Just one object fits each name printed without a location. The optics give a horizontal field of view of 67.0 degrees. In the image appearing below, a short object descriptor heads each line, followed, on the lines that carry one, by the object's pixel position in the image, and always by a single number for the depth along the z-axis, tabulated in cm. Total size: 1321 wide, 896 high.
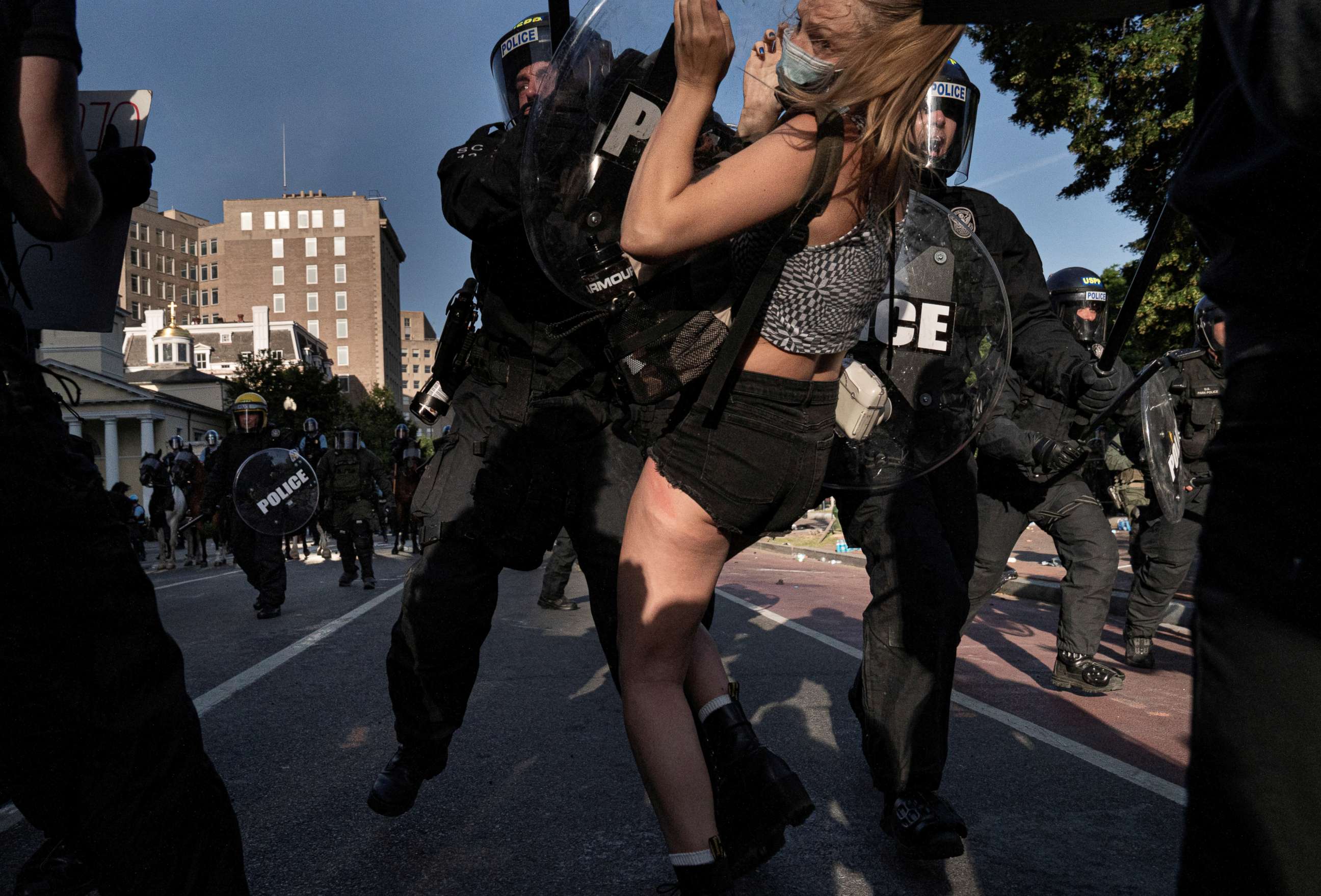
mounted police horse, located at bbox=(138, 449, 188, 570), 1834
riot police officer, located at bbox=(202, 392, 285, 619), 807
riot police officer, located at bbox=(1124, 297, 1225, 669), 555
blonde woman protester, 161
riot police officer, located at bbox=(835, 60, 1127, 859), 244
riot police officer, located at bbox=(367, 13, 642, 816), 260
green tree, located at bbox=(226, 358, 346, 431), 5547
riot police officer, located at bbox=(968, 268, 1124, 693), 432
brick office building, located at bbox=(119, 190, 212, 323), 10925
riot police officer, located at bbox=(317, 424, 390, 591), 1153
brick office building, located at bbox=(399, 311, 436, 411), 17538
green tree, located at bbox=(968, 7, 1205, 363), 1129
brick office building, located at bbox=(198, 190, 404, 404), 11300
